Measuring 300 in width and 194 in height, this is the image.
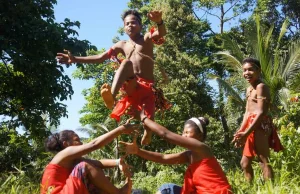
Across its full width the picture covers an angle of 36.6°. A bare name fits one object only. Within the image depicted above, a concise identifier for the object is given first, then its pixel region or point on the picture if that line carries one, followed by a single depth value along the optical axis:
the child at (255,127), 4.65
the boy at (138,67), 4.51
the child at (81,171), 3.74
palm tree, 11.20
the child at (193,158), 3.65
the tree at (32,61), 9.34
